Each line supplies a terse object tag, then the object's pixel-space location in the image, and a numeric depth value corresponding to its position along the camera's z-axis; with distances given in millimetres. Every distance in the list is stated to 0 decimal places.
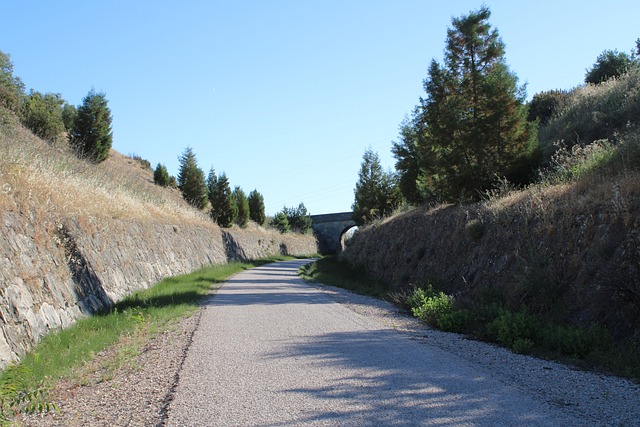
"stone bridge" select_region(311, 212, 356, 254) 77062
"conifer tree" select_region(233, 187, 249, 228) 49844
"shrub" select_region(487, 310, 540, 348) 7559
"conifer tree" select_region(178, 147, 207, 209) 43000
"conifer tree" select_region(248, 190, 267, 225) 60375
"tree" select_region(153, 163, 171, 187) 44562
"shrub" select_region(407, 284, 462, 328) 9202
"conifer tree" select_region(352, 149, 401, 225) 36531
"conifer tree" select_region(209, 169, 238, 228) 42406
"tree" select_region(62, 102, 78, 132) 31131
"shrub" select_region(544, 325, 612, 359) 6617
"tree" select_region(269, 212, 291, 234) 68425
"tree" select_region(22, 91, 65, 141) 26109
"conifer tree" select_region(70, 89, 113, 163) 28688
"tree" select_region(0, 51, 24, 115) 24266
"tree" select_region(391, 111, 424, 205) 26453
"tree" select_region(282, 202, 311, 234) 81688
